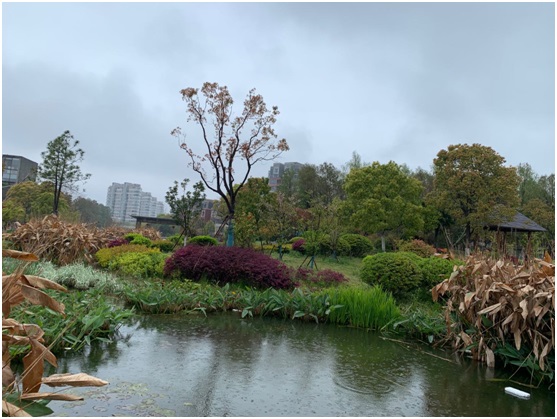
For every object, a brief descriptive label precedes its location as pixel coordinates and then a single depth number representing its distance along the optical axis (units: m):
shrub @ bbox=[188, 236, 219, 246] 14.66
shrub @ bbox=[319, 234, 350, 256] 15.30
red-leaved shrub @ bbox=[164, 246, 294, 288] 7.67
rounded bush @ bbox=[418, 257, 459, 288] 7.11
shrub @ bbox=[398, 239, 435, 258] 12.95
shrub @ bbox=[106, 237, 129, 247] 12.71
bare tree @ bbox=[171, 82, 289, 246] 14.27
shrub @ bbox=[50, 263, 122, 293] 6.56
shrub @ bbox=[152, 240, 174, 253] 15.16
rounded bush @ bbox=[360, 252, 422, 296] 6.98
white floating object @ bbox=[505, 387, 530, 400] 3.02
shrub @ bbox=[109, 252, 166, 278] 8.67
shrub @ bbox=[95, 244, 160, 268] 9.91
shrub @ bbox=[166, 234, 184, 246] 17.19
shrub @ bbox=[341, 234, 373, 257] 16.69
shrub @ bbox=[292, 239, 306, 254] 17.03
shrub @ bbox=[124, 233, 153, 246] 14.01
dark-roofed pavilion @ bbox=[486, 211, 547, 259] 18.89
